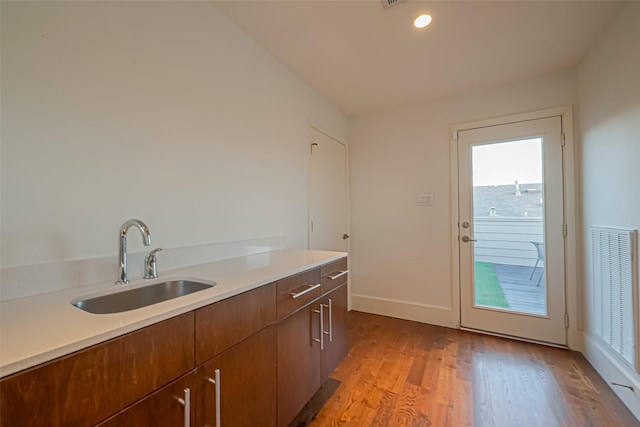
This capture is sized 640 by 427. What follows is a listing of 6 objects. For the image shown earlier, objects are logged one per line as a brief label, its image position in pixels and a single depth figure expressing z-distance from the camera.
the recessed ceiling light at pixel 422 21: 1.71
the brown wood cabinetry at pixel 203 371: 0.59
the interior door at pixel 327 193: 2.67
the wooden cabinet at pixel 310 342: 1.29
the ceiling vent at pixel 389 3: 1.57
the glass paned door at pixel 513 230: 2.41
